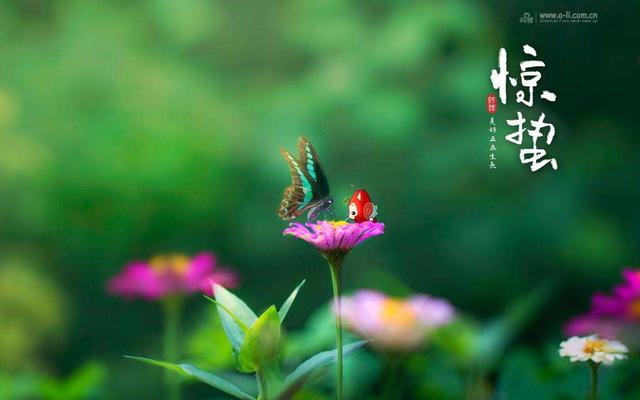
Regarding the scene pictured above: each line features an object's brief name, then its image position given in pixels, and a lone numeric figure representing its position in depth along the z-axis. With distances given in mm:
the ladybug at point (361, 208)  1783
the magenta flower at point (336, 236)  1614
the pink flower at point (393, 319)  1671
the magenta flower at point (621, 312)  1771
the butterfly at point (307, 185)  1758
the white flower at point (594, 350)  1671
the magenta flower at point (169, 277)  1775
